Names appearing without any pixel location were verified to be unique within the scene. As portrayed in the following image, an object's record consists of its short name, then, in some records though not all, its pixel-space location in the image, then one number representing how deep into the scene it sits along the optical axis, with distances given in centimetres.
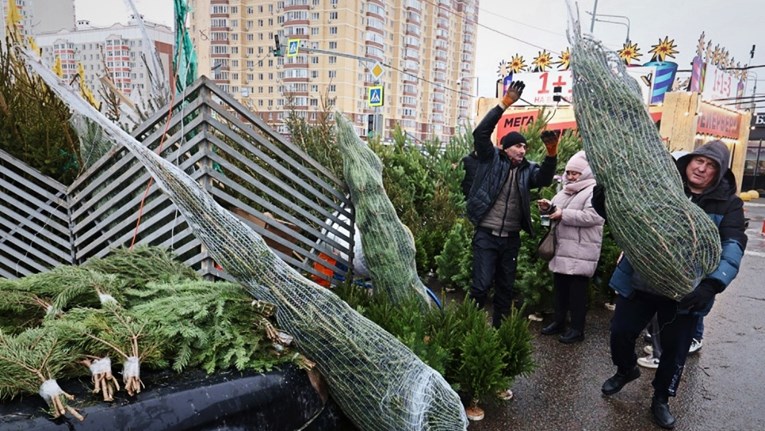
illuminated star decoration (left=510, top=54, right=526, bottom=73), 1555
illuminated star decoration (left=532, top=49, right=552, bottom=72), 1477
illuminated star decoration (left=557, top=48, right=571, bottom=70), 1424
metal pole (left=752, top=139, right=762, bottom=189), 2077
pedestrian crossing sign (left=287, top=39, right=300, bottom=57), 1419
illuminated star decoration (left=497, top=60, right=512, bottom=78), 1597
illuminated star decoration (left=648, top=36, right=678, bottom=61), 1371
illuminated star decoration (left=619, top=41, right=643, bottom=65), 1401
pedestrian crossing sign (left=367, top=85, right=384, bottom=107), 1311
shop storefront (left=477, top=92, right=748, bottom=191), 1264
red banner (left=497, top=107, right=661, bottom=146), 1381
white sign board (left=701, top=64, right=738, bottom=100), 1583
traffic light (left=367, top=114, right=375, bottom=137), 1431
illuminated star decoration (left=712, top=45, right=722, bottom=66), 1717
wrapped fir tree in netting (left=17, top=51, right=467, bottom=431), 192
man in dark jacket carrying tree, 243
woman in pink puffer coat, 363
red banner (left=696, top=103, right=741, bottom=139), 1416
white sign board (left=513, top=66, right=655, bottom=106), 1362
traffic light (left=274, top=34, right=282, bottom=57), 1434
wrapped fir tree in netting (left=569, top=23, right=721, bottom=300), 229
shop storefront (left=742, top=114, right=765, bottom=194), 2128
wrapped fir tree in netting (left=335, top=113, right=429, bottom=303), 322
